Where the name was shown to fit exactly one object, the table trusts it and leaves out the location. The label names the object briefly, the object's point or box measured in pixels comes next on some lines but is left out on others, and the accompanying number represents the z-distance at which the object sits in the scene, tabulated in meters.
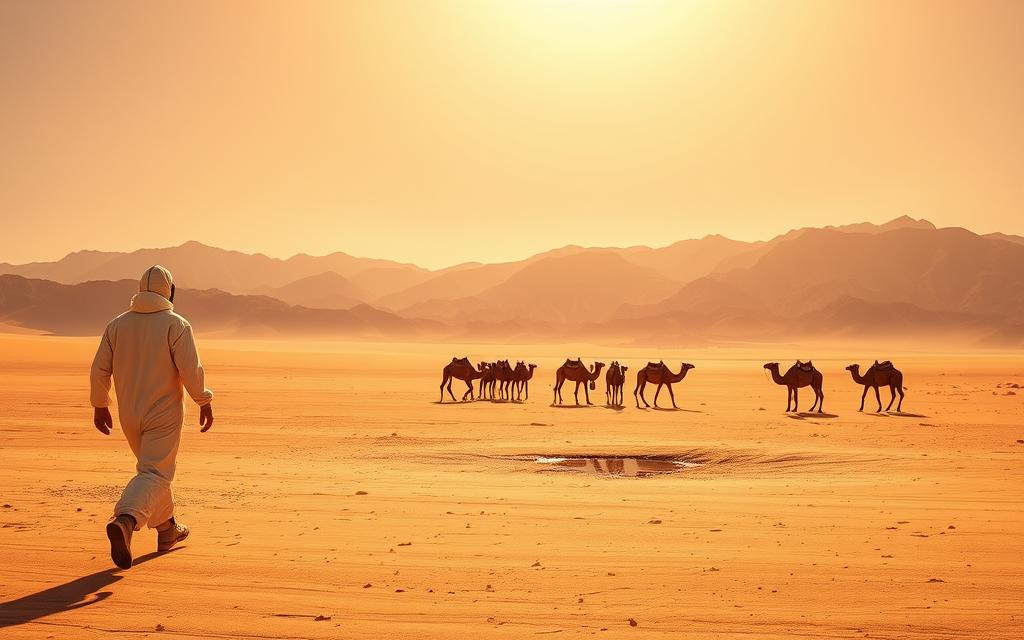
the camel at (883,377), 25.86
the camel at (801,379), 25.30
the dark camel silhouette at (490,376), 28.98
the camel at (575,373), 27.56
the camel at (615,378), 27.09
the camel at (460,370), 28.73
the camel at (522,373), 29.16
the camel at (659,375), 27.39
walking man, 7.52
